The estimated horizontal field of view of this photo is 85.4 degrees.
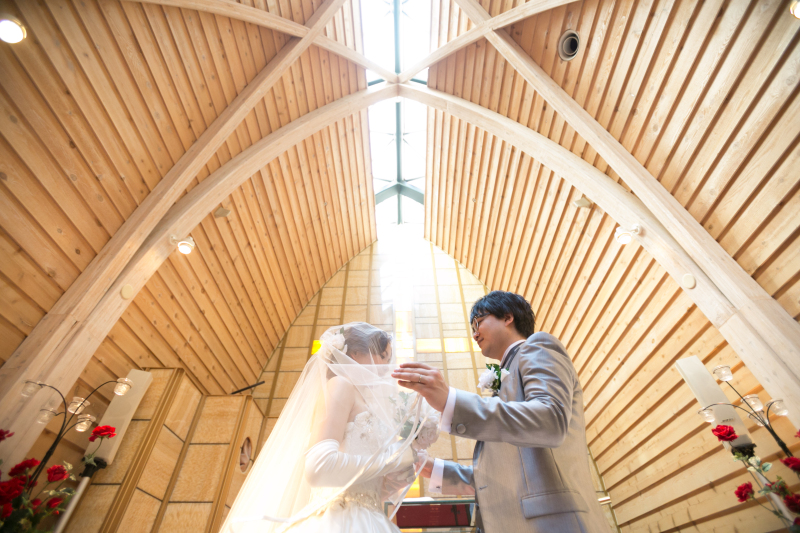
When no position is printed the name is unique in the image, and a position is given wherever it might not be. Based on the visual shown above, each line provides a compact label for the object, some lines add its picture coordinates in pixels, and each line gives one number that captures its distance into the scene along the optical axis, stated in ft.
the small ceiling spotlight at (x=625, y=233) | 13.03
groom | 4.70
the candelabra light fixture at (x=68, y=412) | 9.75
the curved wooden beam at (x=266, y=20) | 12.59
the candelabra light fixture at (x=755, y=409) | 9.32
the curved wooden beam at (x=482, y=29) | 14.28
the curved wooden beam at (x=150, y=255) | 9.73
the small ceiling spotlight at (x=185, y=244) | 13.48
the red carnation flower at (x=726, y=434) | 9.59
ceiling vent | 14.25
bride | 5.49
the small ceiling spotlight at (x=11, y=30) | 8.03
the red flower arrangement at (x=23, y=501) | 7.95
